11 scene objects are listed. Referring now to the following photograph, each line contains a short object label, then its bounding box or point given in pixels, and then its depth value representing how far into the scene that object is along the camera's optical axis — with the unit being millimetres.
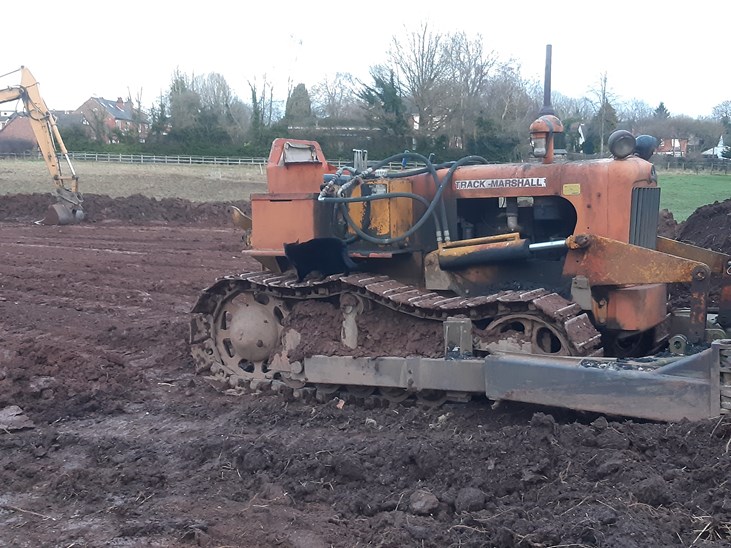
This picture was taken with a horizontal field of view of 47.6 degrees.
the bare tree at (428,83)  47719
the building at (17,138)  62094
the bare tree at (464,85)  46184
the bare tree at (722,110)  75200
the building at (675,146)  62281
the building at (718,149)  64750
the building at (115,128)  57147
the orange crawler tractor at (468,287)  6414
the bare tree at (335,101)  56812
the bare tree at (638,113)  73425
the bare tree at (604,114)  38022
